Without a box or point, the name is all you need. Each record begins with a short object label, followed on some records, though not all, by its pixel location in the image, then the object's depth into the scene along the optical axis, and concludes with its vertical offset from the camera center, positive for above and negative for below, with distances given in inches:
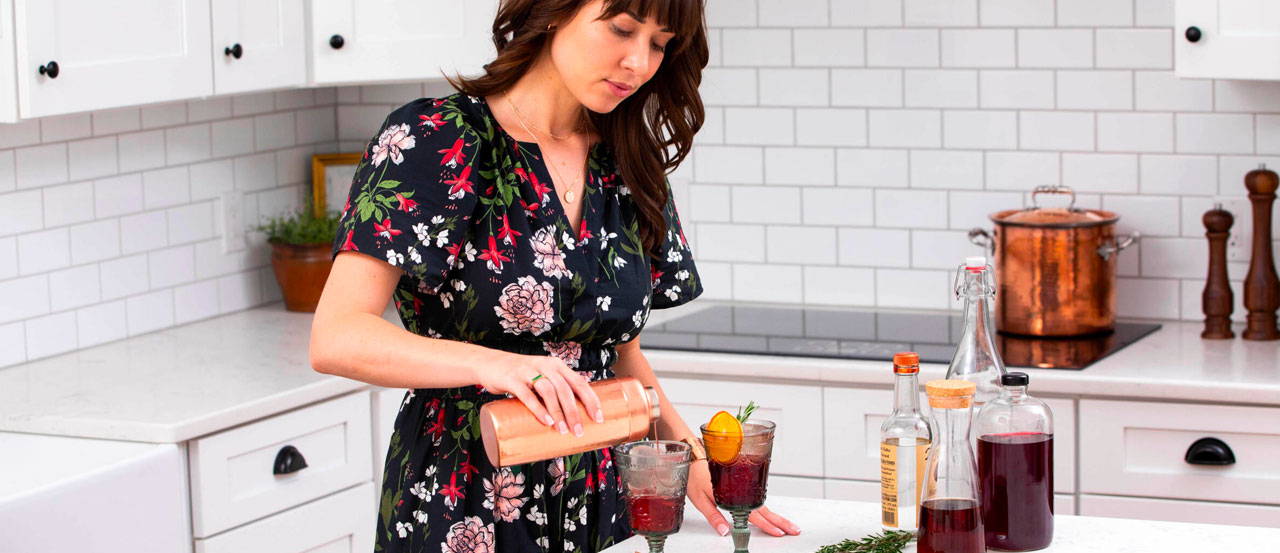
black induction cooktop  132.4 -15.7
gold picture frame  164.2 -1.6
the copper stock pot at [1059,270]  136.4 -10.1
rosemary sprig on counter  74.3 -17.9
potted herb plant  152.6 -8.5
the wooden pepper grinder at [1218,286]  136.4 -11.8
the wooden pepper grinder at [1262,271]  135.2 -10.6
